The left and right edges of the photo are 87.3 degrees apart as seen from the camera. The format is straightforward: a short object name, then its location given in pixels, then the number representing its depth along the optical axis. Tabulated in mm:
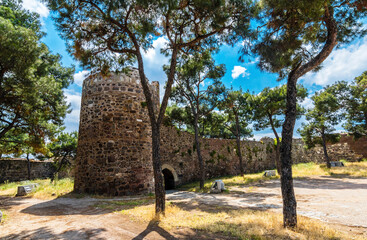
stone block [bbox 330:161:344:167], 18466
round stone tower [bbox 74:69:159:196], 8797
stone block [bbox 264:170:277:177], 15319
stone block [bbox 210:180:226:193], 9919
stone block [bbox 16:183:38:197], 9867
